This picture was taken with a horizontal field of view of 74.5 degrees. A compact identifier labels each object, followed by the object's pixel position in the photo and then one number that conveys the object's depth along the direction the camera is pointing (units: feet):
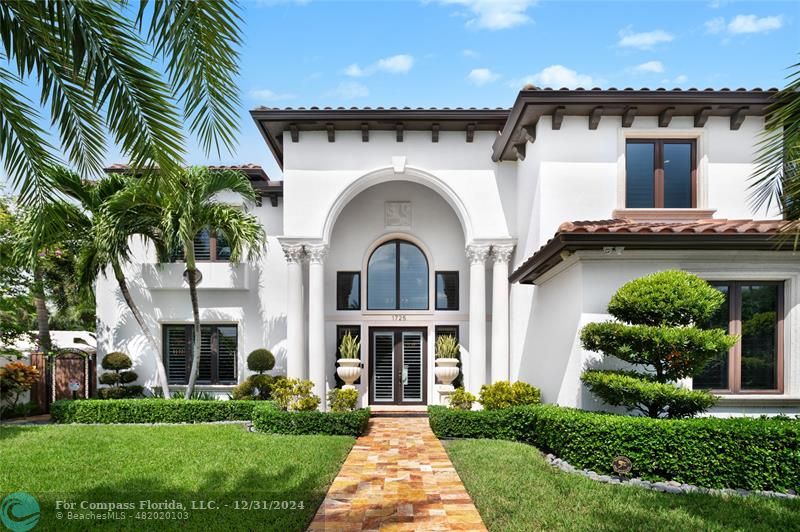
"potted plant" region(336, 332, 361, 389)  45.62
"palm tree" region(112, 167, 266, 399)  41.19
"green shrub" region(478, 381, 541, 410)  36.45
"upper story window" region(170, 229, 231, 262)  52.16
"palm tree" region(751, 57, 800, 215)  15.50
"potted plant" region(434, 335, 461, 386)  45.09
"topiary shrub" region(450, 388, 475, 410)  38.96
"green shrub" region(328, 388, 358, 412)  40.06
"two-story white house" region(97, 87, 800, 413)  30.04
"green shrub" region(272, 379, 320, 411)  39.55
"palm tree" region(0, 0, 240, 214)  14.46
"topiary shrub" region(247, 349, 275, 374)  49.29
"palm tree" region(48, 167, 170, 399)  41.86
